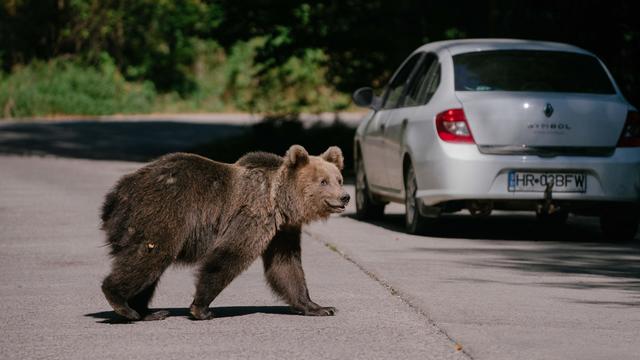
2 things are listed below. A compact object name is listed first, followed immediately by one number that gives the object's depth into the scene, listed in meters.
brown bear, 16.25
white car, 25.59
